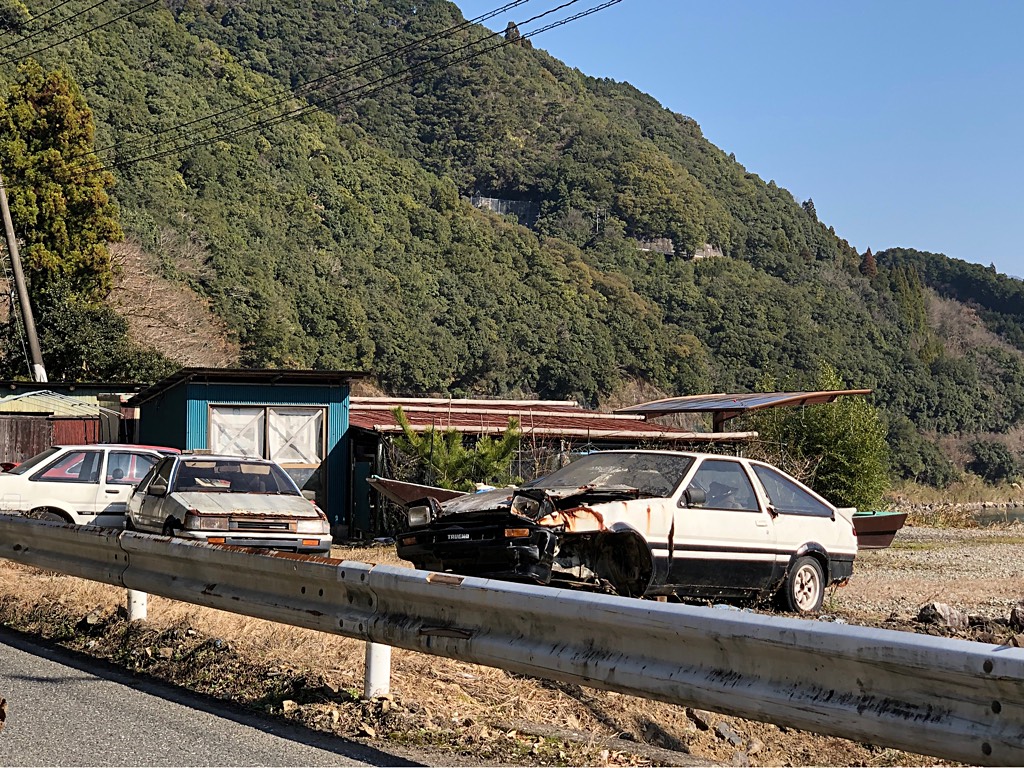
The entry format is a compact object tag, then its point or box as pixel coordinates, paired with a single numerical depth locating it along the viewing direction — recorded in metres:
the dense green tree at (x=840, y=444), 44.00
